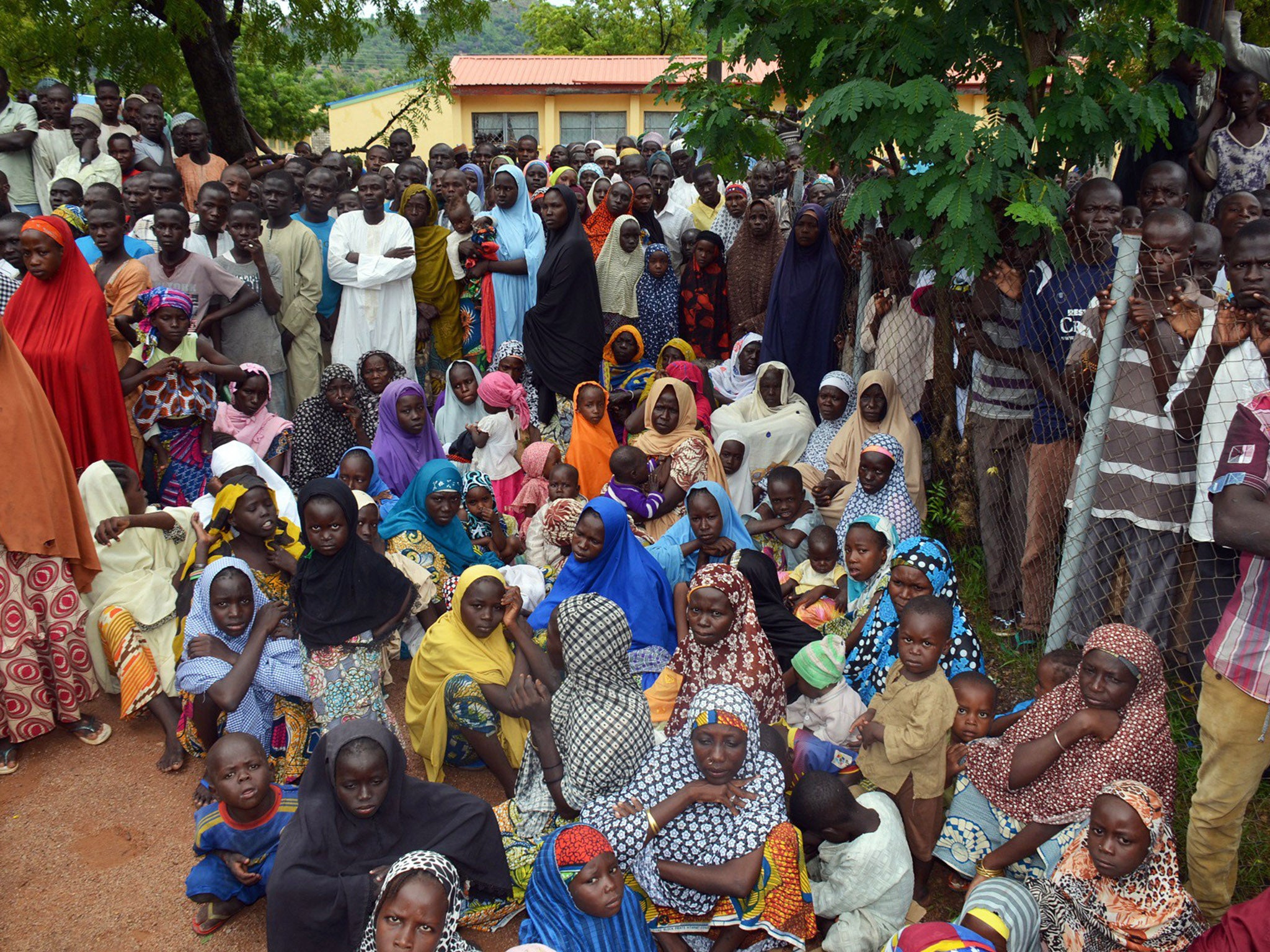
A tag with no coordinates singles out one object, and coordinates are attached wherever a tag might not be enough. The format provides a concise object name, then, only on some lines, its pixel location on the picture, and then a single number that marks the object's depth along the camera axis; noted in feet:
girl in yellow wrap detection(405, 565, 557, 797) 14.99
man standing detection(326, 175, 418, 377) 25.70
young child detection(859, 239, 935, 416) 21.89
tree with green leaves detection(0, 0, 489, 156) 38.78
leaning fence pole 14.35
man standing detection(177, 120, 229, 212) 31.94
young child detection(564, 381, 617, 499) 23.45
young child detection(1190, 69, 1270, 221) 20.86
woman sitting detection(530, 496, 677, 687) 16.62
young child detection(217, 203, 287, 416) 23.41
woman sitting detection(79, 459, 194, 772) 16.34
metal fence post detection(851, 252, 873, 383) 22.13
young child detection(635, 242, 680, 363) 27.35
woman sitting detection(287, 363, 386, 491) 21.80
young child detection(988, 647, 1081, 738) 13.37
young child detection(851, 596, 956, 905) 12.76
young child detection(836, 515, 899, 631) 16.24
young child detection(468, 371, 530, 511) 23.47
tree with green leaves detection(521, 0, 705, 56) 114.32
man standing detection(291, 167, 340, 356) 26.68
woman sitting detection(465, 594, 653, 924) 13.55
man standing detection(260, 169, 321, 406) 25.22
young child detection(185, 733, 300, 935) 12.33
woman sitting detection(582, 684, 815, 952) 11.54
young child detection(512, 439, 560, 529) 22.04
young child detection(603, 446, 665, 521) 20.59
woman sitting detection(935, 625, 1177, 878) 11.77
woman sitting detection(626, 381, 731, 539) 20.76
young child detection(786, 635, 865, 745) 14.93
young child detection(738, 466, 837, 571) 19.52
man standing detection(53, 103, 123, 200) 28.86
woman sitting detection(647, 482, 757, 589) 17.84
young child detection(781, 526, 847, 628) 17.47
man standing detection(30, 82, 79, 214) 29.81
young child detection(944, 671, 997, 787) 13.25
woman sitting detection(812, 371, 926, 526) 20.12
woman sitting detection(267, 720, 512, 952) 11.19
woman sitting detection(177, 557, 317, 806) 14.32
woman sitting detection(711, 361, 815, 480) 22.61
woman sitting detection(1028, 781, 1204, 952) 10.24
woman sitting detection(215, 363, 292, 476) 21.03
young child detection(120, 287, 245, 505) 20.12
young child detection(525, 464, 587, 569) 20.06
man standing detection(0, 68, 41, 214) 29.35
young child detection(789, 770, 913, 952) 11.95
